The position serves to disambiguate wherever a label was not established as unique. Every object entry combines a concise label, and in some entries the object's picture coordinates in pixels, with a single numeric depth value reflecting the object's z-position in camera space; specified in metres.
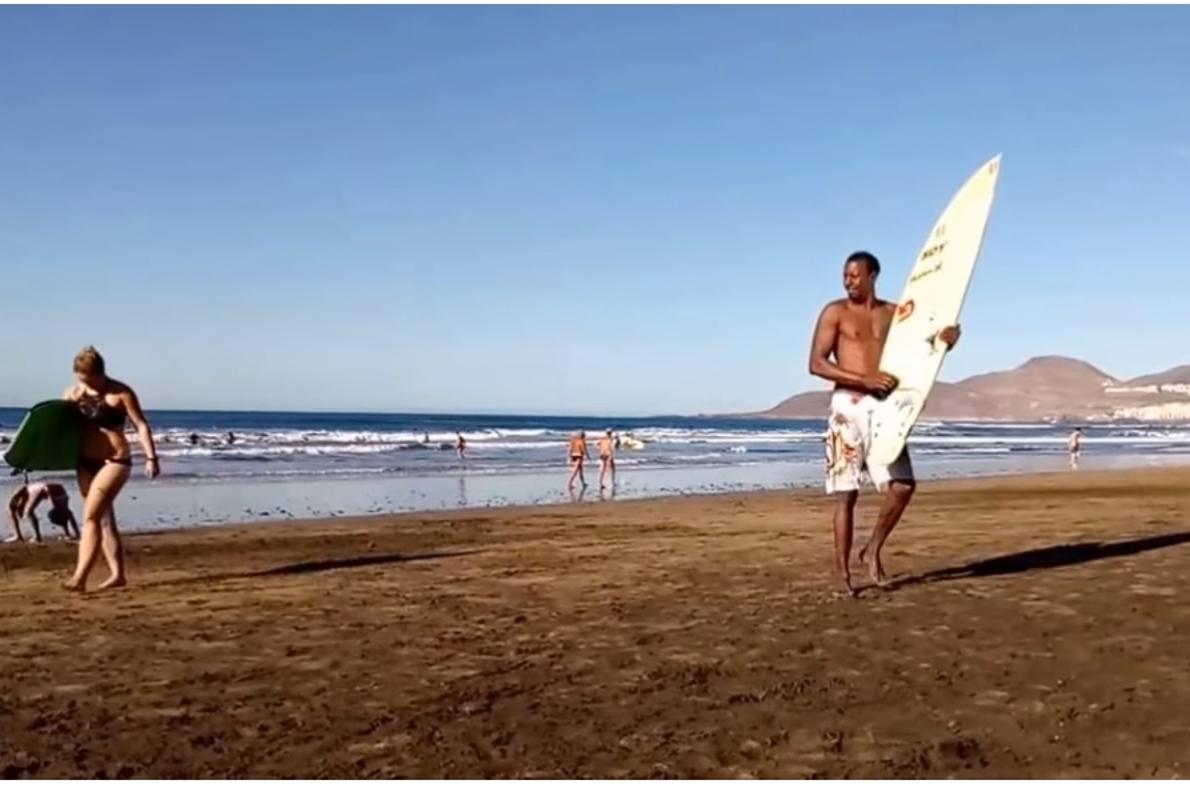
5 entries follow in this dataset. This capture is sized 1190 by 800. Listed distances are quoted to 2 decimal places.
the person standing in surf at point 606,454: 30.56
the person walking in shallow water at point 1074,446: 41.72
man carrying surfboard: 7.43
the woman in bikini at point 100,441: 8.30
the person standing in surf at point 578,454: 28.77
